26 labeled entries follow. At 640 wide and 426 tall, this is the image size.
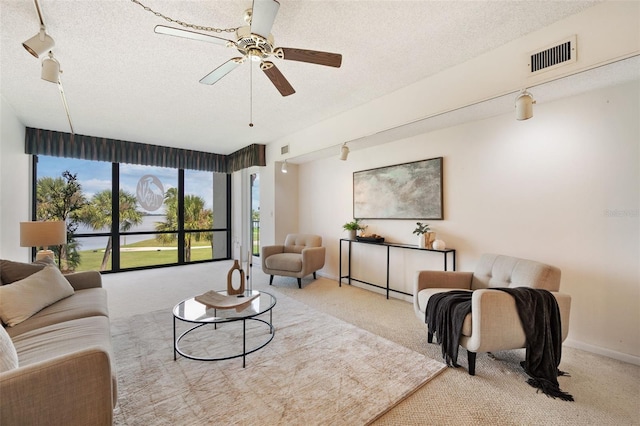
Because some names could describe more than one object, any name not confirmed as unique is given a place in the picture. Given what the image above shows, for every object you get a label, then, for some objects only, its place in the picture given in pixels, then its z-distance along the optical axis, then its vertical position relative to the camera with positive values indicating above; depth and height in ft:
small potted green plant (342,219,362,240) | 14.20 -0.82
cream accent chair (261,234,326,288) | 14.20 -2.37
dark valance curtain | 15.58 +3.93
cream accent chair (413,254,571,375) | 6.38 -2.23
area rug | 5.41 -3.89
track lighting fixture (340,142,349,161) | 12.34 +2.69
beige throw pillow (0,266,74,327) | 6.21 -2.00
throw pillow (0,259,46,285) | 7.34 -1.56
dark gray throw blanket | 6.32 -2.84
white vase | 10.75 -1.29
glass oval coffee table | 7.18 -2.75
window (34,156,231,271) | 16.58 +0.06
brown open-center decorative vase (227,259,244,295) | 8.83 -2.23
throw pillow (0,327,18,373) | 3.74 -1.99
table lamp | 10.12 -0.76
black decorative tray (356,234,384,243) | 13.25 -1.26
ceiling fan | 5.31 +3.68
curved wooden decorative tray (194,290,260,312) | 7.68 -2.55
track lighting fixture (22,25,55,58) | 5.85 +3.62
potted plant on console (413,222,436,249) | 11.32 -1.00
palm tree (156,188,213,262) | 20.14 -0.47
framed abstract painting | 11.61 +0.94
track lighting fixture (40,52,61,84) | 6.08 +3.15
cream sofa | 3.40 -2.42
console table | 10.84 -1.66
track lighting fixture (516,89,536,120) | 6.96 +2.64
